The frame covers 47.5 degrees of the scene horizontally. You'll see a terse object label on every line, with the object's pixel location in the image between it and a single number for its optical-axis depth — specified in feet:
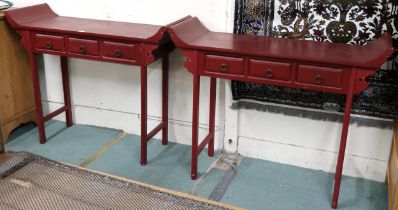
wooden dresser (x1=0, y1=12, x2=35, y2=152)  11.30
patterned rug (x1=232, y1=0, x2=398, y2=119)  9.05
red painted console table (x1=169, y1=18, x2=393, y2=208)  8.15
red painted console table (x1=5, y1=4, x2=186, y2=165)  9.67
